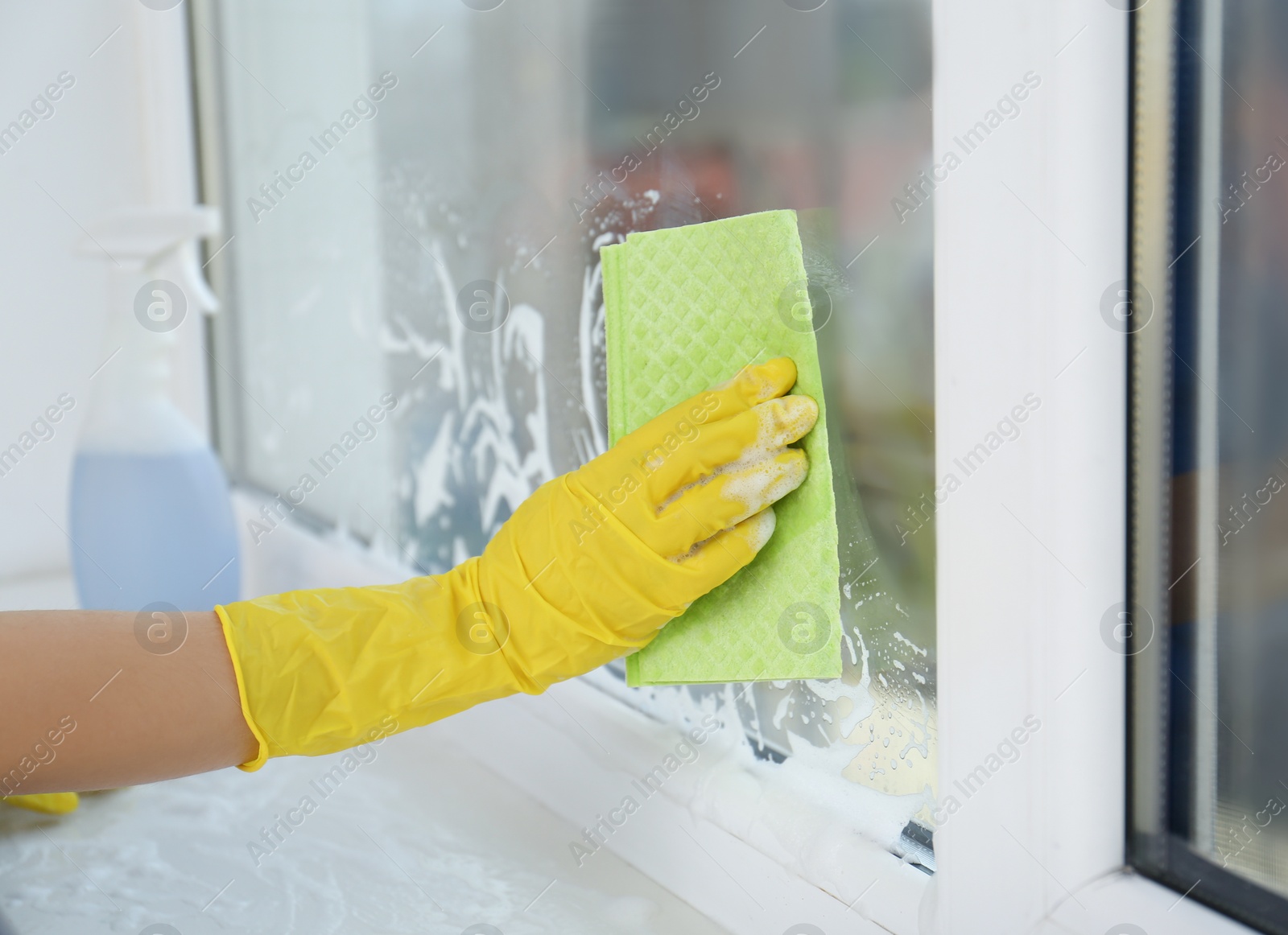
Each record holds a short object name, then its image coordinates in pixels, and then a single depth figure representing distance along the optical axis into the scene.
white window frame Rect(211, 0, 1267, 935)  0.52
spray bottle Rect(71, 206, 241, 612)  1.18
